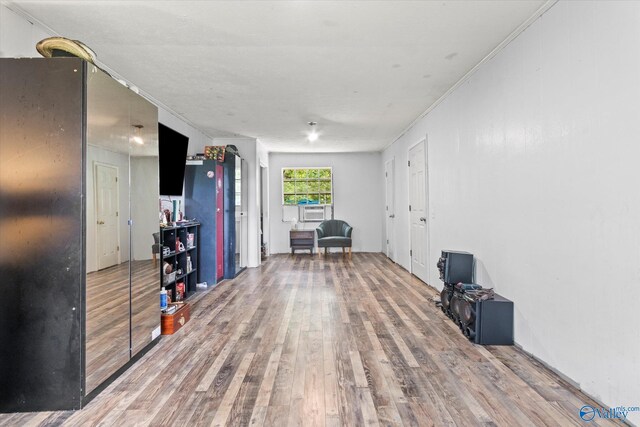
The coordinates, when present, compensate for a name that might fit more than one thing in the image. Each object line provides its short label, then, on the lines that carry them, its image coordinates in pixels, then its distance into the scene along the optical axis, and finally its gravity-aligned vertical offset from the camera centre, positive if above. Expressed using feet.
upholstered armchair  26.90 -1.95
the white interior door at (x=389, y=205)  24.77 +0.39
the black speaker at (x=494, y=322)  9.40 -3.11
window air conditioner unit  29.27 -0.21
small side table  27.94 -2.32
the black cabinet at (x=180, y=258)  13.42 -2.06
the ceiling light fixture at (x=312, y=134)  18.89 +4.80
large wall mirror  6.98 -0.30
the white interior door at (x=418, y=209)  17.16 +0.06
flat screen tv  13.80 +2.19
